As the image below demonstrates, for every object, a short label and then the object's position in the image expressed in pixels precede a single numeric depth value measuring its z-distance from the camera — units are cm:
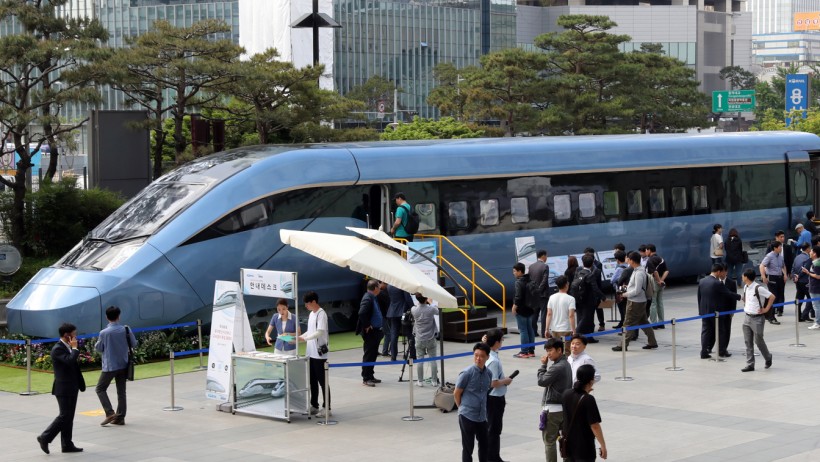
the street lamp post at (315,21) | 2984
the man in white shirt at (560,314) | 1897
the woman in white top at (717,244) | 2895
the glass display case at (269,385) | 1633
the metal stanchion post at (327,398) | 1605
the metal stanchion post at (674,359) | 1950
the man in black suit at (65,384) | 1451
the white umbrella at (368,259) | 1598
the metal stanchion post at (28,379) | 1850
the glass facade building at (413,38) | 12206
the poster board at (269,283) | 1673
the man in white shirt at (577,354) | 1311
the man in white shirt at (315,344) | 1648
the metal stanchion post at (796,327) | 2162
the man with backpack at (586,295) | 2167
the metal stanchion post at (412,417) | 1611
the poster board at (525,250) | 2534
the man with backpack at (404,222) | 2391
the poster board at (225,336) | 1695
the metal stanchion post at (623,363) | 1870
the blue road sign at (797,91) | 7556
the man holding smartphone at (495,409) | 1316
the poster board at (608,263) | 2677
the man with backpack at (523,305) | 2058
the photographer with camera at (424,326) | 1772
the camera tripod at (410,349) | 1905
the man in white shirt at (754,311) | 1892
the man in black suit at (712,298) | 2019
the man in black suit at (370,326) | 1856
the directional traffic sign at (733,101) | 9162
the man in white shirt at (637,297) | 2112
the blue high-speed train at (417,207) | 2134
